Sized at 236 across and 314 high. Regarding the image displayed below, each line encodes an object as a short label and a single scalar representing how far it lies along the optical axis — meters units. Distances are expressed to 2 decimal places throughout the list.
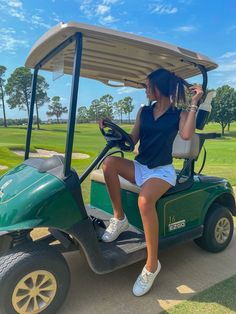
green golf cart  1.73
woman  2.07
